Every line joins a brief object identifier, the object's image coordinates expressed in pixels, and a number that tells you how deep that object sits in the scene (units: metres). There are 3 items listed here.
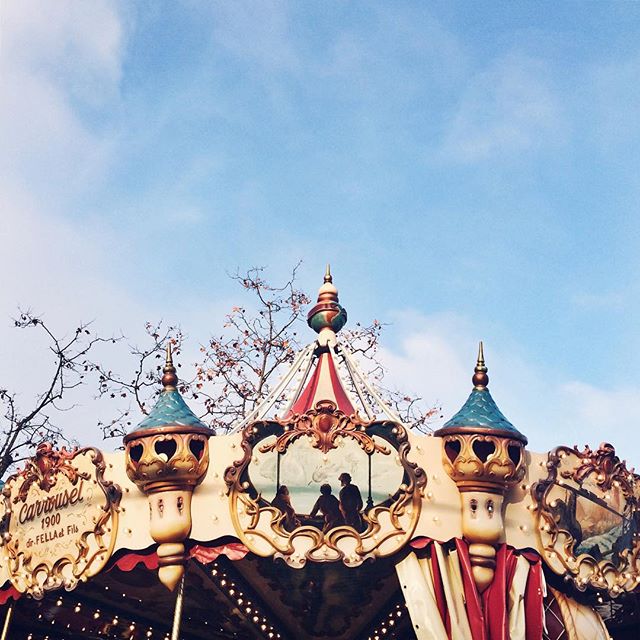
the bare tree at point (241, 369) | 18.16
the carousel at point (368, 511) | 8.91
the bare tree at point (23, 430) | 16.83
